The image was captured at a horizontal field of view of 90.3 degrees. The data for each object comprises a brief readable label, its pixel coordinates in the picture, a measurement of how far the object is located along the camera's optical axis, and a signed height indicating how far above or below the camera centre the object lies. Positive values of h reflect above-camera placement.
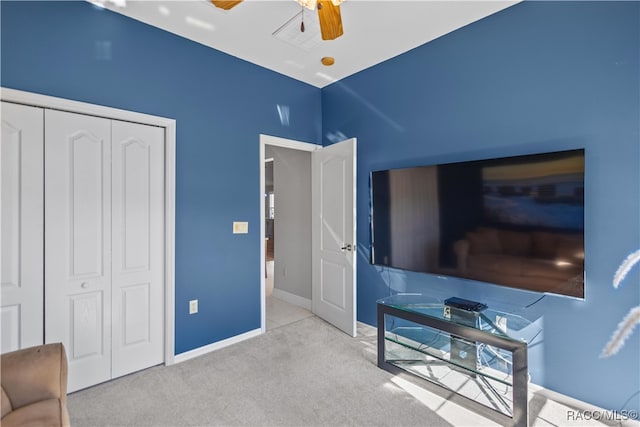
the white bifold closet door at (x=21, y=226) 2.06 -0.02
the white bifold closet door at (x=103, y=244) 2.25 -0.17
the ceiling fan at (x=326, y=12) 1.89 +1.33
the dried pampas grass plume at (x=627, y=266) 1.01 -0.18
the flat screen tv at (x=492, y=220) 2.05 -0.02
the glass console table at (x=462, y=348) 1.97 -0.99
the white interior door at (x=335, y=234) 3.23 -0.17
